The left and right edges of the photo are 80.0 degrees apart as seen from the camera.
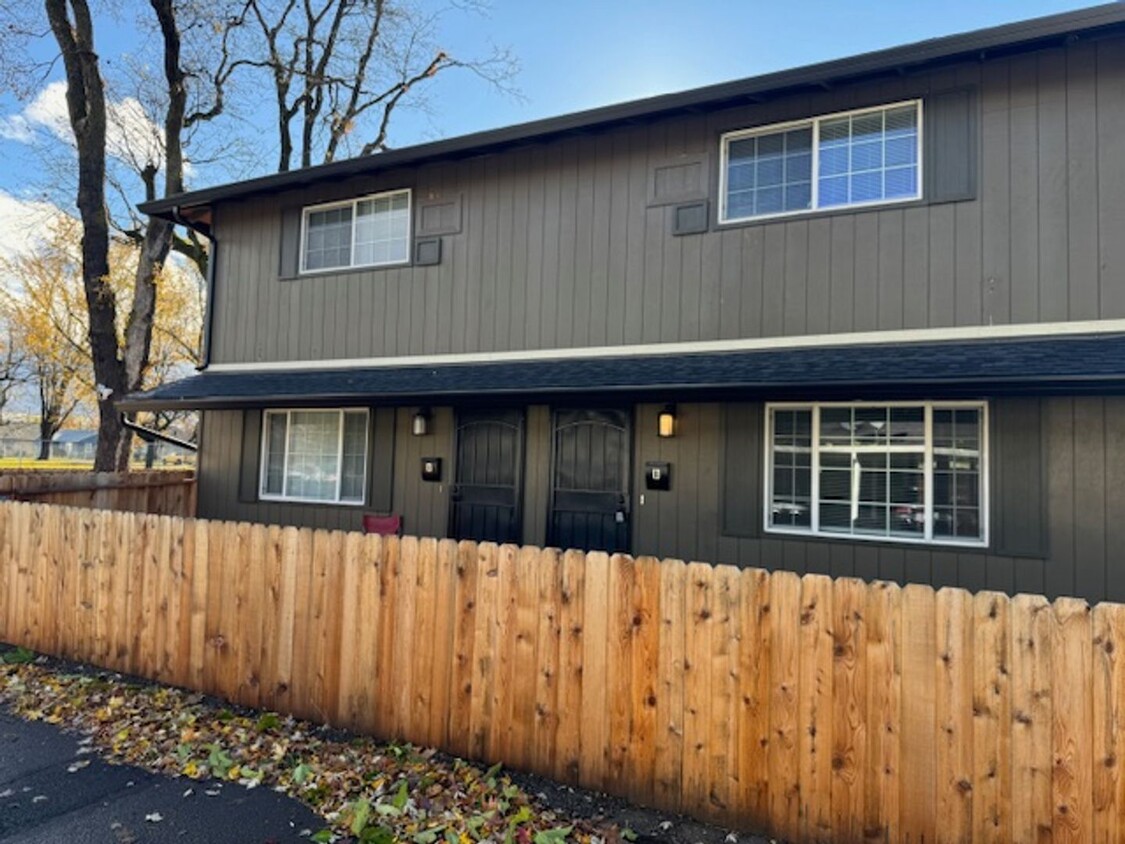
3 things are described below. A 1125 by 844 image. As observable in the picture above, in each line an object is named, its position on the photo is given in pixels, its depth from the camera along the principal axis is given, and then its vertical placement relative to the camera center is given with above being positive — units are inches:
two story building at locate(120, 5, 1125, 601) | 218.1 +60.0
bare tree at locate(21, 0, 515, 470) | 500.4 +366.7
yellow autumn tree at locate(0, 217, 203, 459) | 887.7 +230.9
